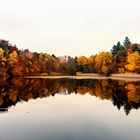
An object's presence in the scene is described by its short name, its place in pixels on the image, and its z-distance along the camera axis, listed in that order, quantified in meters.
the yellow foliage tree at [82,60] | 71.77
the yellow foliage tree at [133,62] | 43.94
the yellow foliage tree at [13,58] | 47.06
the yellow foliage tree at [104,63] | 51.99
